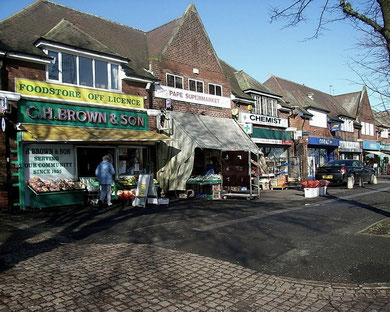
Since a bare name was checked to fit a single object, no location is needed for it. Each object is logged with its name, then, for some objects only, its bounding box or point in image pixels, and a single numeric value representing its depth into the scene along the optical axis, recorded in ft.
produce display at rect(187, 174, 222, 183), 46.32
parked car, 62.98
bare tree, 21.77
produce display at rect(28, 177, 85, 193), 36.07
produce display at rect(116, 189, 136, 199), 38.65
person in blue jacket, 37.24
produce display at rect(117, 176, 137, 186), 44.14
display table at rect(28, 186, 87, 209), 36.01
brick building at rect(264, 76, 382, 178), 87.71
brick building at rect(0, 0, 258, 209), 36.45
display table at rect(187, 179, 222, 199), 46.22
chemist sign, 66.94
